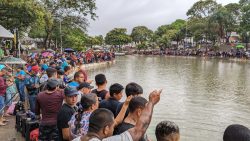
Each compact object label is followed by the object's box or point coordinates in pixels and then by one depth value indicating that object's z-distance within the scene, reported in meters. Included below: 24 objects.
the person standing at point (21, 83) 5.24
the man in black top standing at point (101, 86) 3.11
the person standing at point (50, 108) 3.05
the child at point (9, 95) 5.47
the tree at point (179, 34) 47.60
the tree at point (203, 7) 42.57
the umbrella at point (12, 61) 7.71
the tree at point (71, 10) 22.21
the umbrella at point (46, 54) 14.44
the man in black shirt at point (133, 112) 2.15
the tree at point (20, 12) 10.25
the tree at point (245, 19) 28.30
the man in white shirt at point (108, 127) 1.78
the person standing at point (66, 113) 2.64
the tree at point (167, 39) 49.84
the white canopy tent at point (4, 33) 11.44
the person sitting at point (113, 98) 2.68
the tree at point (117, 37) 54.86
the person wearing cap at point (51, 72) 4.14
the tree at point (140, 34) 60.85
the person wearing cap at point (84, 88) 3.25
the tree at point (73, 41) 26.28
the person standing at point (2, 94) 4.68
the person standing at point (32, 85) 4.41
